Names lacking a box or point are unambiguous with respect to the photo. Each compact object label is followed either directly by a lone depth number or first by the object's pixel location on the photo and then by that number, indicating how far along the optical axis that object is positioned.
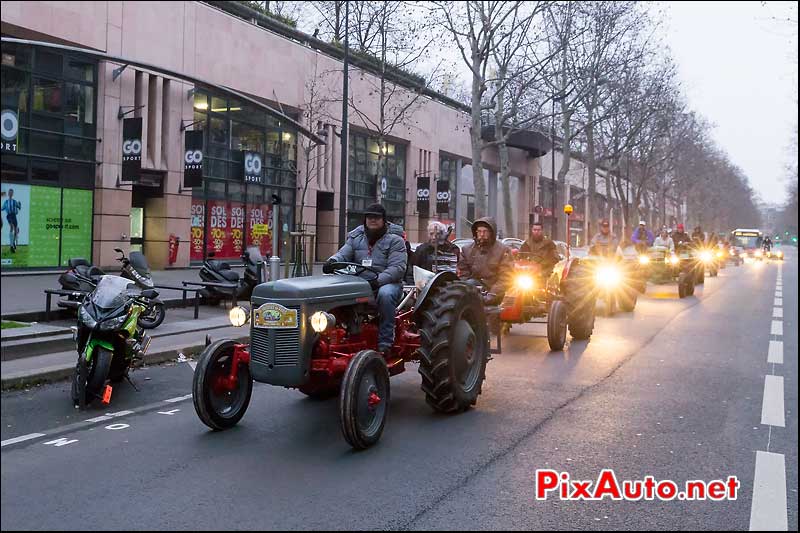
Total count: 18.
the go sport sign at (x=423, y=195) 39.25
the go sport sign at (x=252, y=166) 22.42
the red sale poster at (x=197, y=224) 24.89
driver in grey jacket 5.98
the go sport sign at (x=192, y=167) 19.10
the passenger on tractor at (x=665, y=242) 23.00
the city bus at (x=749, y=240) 65.38
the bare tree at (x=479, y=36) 25.84
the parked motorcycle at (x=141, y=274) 10.05
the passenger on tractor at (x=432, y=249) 9.59
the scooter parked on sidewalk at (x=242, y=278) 14.47
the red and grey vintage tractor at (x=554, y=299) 10.21
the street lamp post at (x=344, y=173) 19.22
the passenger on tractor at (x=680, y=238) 23.94
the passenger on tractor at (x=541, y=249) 11.56
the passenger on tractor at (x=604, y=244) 16.75
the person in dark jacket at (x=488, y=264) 9.62
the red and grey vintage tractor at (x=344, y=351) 5.21
